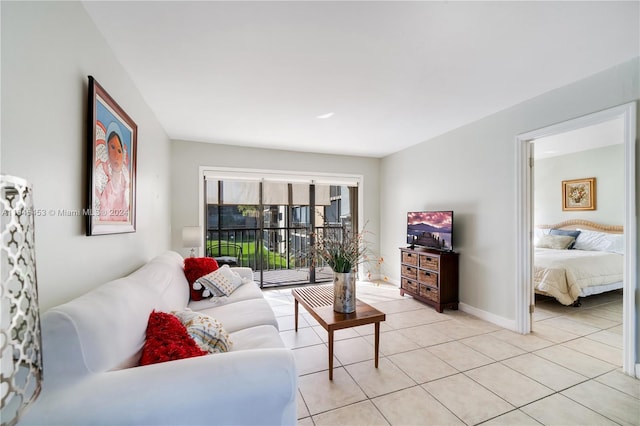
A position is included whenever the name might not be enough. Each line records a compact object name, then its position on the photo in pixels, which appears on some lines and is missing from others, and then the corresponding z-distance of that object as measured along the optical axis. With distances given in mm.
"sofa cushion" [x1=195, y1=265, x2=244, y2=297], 2537
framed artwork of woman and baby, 1491
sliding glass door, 4445
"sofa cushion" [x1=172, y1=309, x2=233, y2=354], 1415
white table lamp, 3641
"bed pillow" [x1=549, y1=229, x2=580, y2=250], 4695
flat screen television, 3459
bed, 3476
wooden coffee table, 2023
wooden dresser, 3422
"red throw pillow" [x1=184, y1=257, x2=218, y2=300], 2537
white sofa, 858
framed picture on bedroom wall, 4754
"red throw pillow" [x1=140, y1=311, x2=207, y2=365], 1156
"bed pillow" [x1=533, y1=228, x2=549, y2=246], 5168
